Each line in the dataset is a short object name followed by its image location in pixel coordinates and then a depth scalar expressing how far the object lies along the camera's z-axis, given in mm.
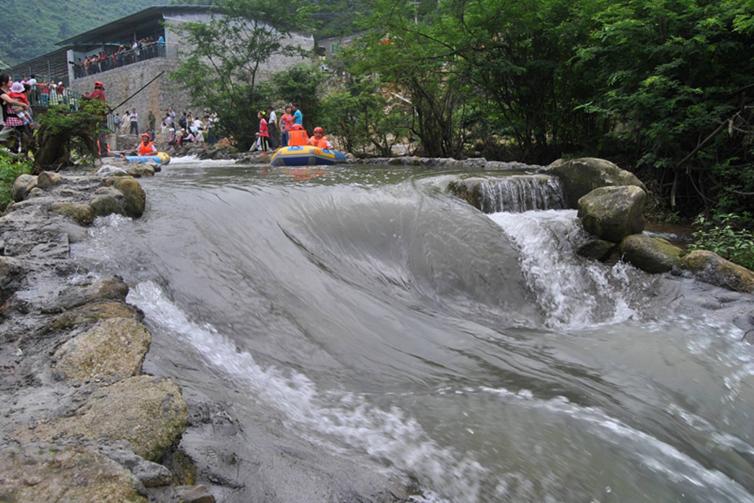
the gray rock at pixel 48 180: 7004
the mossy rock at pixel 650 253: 6184
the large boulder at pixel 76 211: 5586
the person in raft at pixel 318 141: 14547
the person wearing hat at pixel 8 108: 9375
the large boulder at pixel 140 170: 11414
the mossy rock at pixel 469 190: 8148
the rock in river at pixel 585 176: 7895
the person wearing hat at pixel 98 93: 13030
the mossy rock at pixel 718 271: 5656
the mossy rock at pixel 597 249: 6668
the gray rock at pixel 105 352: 2705
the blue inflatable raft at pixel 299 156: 13727
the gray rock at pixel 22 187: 7124
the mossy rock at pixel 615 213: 6598
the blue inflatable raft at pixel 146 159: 15430
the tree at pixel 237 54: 21641
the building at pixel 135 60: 29984
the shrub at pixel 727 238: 6465
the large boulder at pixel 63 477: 1643
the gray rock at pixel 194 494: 1926
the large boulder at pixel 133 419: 2074
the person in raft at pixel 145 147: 16109
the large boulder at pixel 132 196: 6195
